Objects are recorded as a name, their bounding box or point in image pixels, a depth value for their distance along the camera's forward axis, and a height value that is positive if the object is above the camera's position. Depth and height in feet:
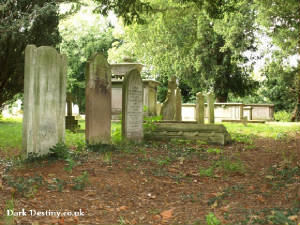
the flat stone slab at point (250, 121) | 62.80 -1.22
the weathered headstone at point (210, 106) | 51.98 +1.45
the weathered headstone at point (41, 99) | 19.75 +1.08
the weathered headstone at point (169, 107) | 40.90 +1.08
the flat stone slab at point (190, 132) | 28.77 -1.61
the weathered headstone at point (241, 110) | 68.28 +1.11
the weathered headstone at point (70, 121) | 38.91 -0.74
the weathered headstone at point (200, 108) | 47.52 +1.10
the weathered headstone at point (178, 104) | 44.07 +1.52
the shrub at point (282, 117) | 80.69 -0.53
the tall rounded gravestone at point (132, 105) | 26.76 +0.87
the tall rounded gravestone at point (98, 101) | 23.84 +1.11
